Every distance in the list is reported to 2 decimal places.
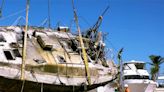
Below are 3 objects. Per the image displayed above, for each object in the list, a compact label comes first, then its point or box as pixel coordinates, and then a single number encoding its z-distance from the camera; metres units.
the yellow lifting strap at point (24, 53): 14.67
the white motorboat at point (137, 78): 28.19
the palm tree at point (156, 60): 54.94
